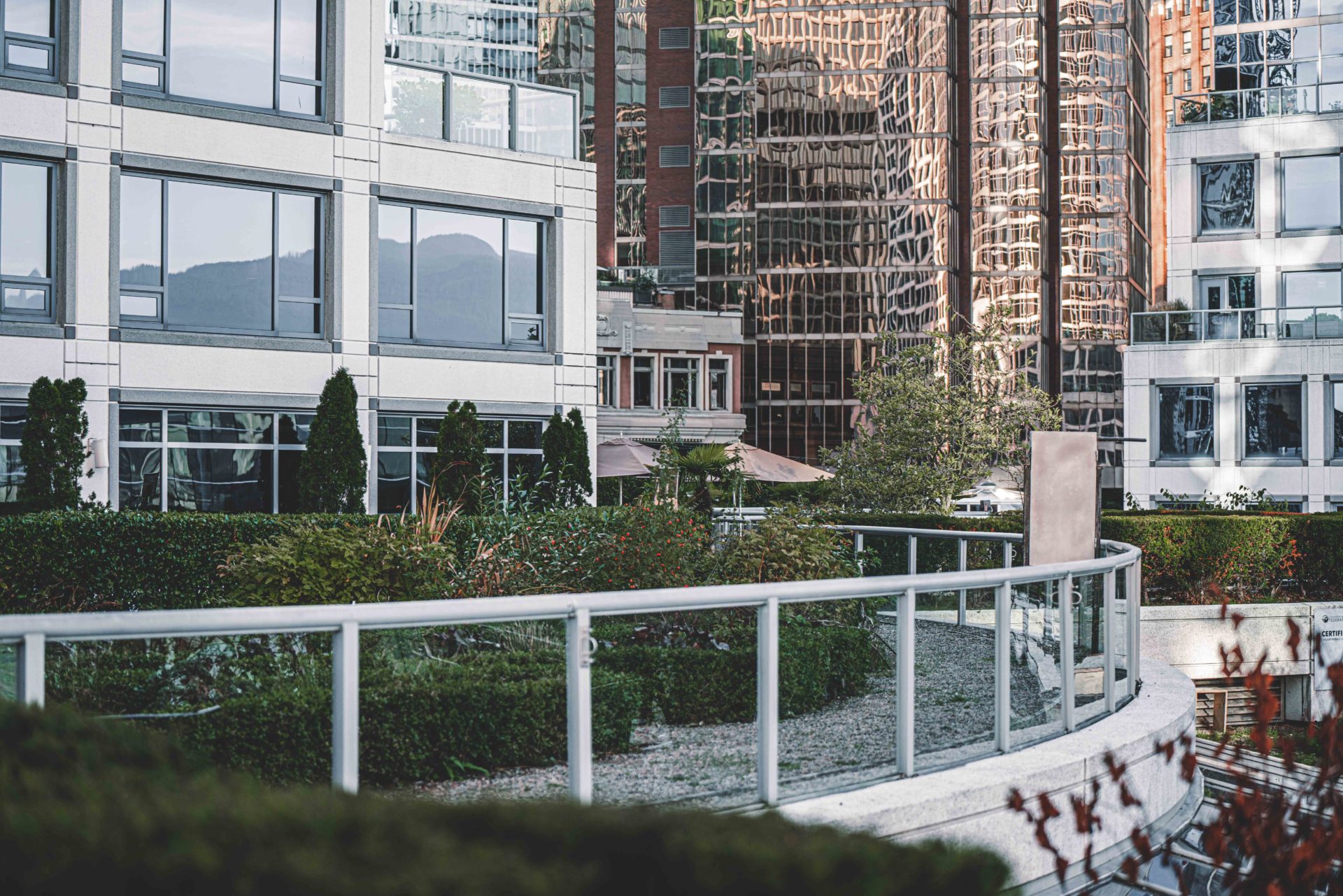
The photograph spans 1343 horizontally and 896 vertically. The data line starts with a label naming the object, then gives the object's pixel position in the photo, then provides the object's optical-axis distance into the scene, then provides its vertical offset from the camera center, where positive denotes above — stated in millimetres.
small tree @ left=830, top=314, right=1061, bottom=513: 30266 +922
